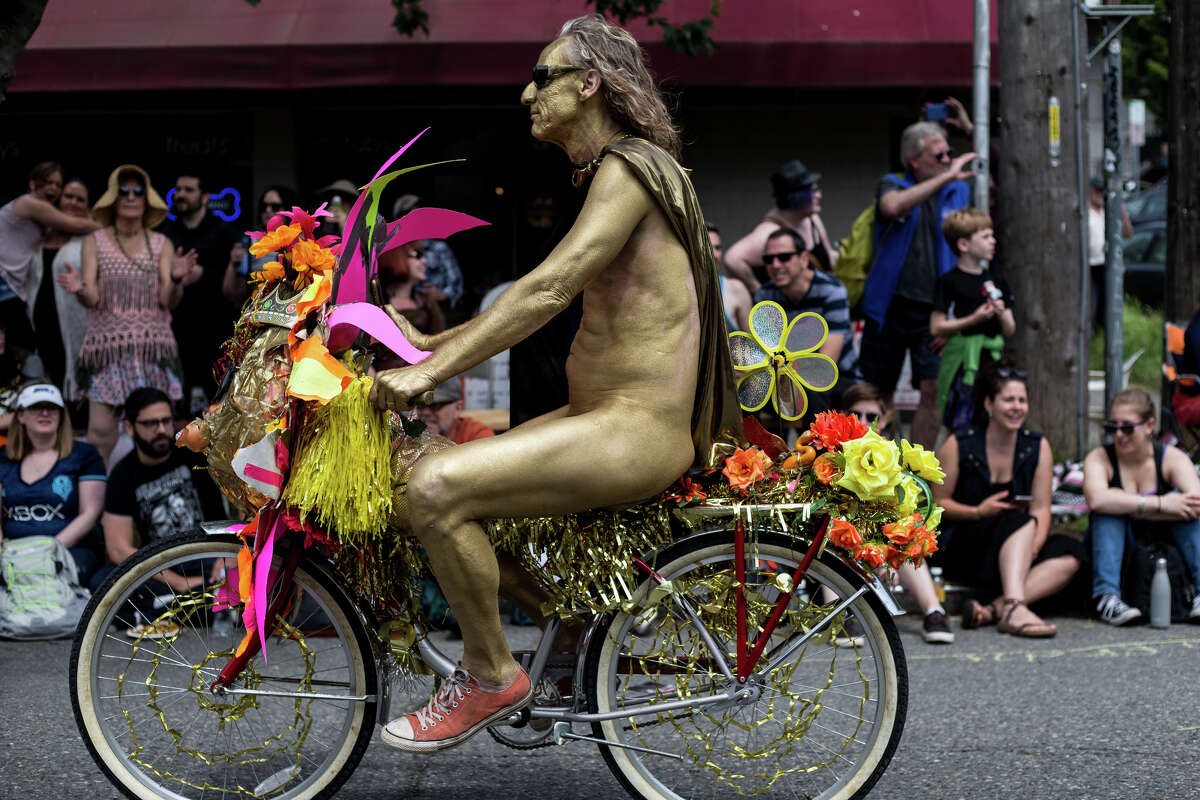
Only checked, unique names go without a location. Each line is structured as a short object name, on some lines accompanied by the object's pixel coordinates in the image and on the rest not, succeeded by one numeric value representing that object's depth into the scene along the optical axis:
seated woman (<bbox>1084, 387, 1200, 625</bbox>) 6.70
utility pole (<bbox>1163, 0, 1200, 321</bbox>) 8.23
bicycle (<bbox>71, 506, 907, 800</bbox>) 3.77
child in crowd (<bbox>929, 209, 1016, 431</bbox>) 7.38
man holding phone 7.84
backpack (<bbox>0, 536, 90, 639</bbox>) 6.34
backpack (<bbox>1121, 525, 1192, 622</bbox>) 6.62
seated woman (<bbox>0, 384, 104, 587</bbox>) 6.74
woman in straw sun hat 7.80
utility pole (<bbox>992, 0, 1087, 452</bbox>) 7.76
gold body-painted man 3.48
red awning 10.05
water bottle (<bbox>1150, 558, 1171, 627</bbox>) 6.49
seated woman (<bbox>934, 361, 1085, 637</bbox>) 6.66
